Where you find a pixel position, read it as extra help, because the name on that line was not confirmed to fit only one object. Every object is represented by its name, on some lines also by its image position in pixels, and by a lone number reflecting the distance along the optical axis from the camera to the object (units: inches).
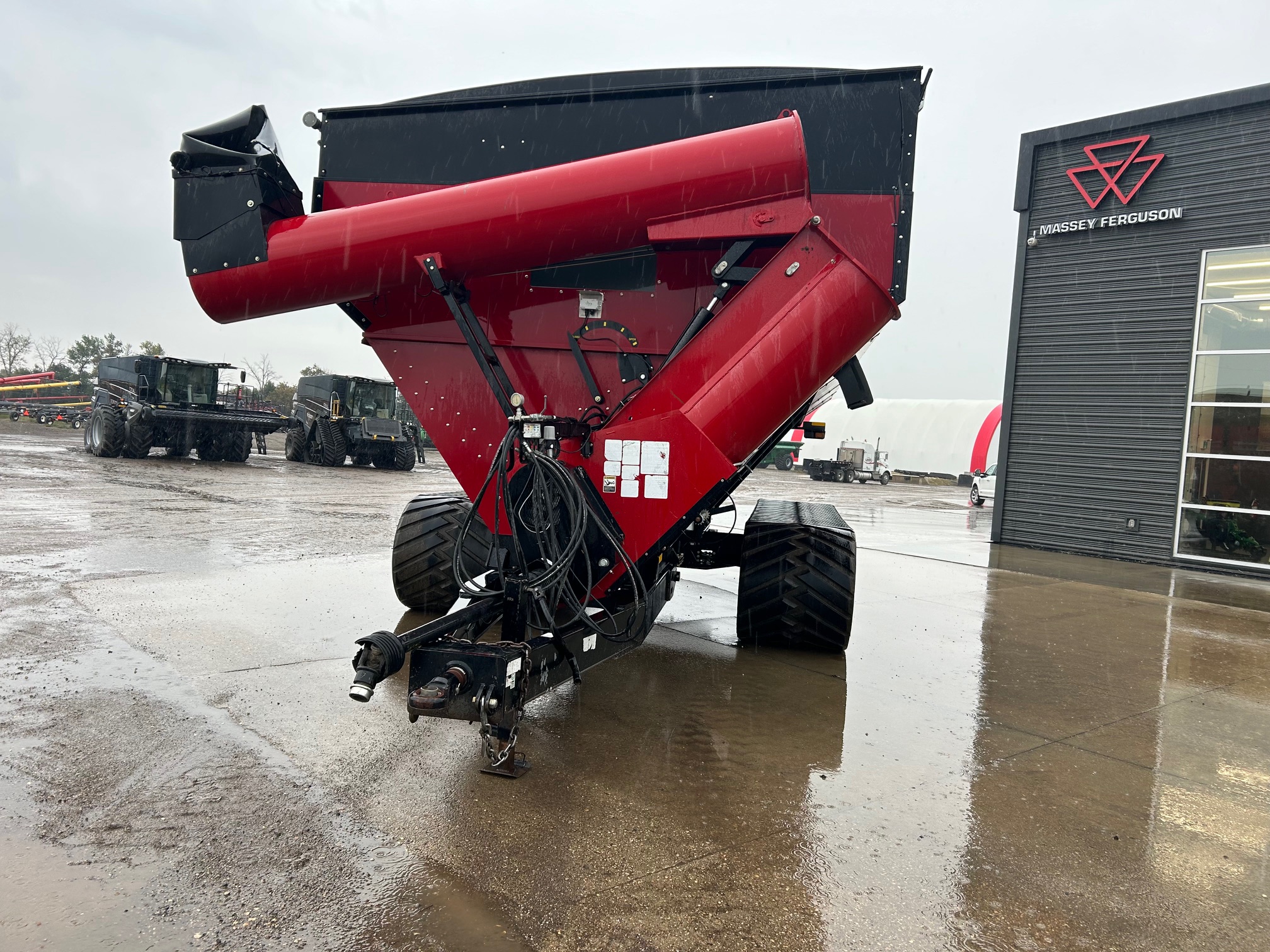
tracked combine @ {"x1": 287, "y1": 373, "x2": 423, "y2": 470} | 963.3
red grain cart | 148.5
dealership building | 470.0
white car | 1031.6
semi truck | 1520.7
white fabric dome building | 1740.9
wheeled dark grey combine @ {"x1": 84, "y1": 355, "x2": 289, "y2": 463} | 815.1
